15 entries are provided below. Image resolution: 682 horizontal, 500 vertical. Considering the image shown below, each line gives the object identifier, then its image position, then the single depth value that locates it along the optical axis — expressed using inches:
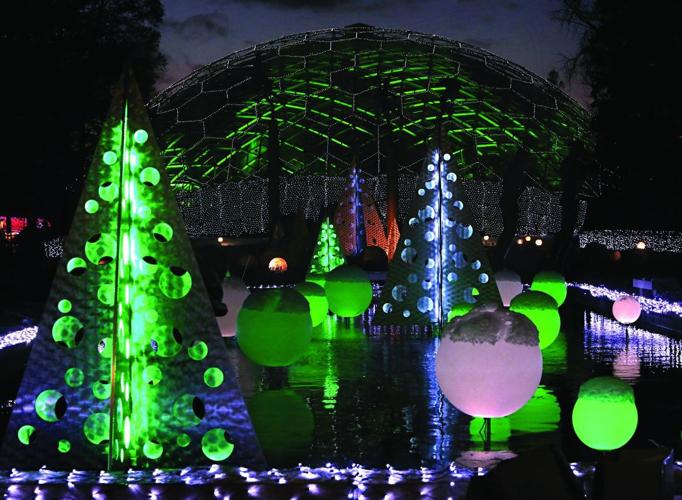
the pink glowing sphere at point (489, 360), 310.5
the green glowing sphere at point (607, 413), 304.5
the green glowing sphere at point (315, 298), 578.9
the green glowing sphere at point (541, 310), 493.7
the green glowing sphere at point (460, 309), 520.8
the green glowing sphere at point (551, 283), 682.2
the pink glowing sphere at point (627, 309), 628.1
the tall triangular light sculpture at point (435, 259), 606.9
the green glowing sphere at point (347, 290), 642.2
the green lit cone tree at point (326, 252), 780.0
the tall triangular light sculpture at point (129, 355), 264.4
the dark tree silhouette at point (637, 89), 826.2
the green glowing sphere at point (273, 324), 428.5
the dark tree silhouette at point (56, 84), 923.4
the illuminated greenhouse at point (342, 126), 1601.9
